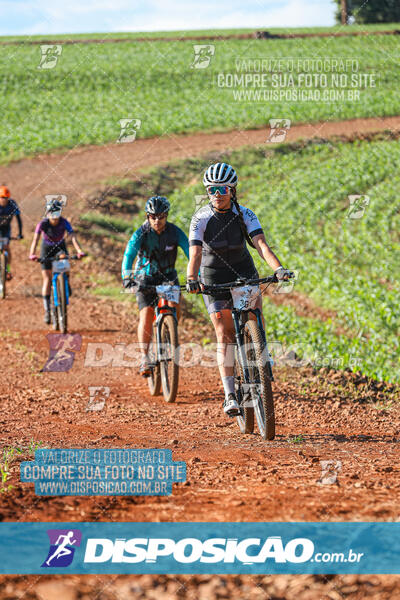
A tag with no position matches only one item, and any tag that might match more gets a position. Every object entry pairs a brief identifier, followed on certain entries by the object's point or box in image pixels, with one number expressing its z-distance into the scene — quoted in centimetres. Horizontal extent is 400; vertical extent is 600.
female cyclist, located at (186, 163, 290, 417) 1269
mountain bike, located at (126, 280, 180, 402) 1594
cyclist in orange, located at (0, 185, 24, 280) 2741
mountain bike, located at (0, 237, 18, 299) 2891
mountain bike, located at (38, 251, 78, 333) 2367
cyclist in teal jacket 1596
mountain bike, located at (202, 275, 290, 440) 1183
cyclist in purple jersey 2336
